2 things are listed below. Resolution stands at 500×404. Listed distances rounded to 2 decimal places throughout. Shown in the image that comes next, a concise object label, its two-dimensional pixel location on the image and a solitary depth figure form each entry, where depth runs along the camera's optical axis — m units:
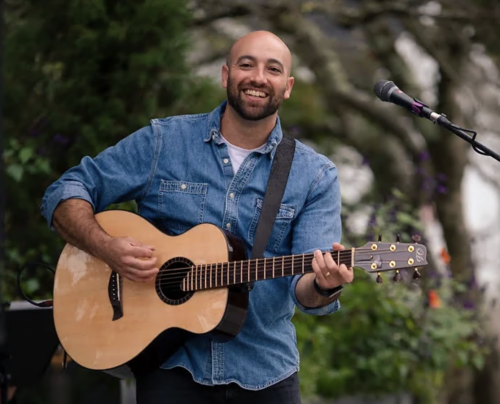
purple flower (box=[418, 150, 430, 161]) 13.40
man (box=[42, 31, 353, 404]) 6.23
